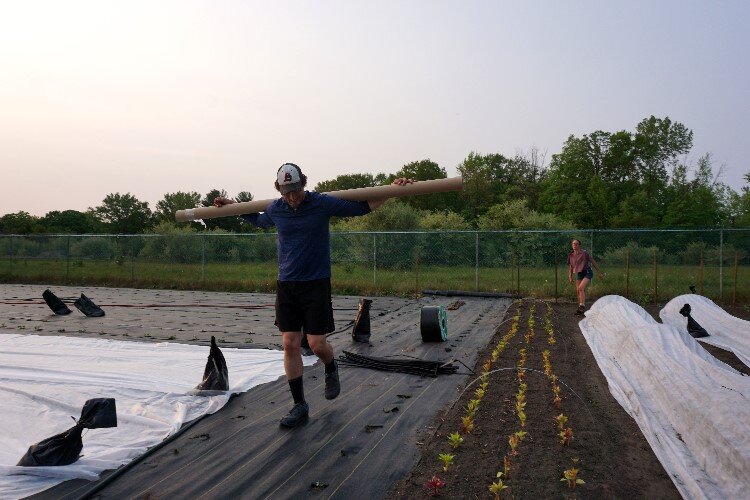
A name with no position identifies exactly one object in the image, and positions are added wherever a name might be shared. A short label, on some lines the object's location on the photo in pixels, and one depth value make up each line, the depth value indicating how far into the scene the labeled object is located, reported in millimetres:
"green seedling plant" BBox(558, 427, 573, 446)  3907
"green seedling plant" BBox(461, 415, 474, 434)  4188
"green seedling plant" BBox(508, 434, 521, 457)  3723
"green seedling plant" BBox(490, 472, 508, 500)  3058
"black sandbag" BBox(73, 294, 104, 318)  11789
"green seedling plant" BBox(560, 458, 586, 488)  3217
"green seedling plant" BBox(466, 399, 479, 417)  4616
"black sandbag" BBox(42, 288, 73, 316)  12164
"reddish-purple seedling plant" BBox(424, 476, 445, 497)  3121
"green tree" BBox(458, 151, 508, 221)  54094
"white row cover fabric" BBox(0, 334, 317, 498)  3648
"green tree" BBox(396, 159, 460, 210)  55694
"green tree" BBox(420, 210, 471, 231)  32156
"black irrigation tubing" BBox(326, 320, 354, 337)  9822
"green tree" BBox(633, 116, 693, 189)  48469
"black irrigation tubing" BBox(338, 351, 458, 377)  6227
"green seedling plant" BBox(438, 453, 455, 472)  3483
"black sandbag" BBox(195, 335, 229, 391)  5352
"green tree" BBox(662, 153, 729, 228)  41938
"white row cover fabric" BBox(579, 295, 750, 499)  3318
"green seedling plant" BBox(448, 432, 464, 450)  3856
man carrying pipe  4457
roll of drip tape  8344
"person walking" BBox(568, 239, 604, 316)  12594
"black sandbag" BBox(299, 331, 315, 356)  7375
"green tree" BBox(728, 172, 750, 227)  48084
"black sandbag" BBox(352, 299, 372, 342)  8570
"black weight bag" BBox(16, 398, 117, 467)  3445
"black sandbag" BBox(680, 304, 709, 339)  9188
